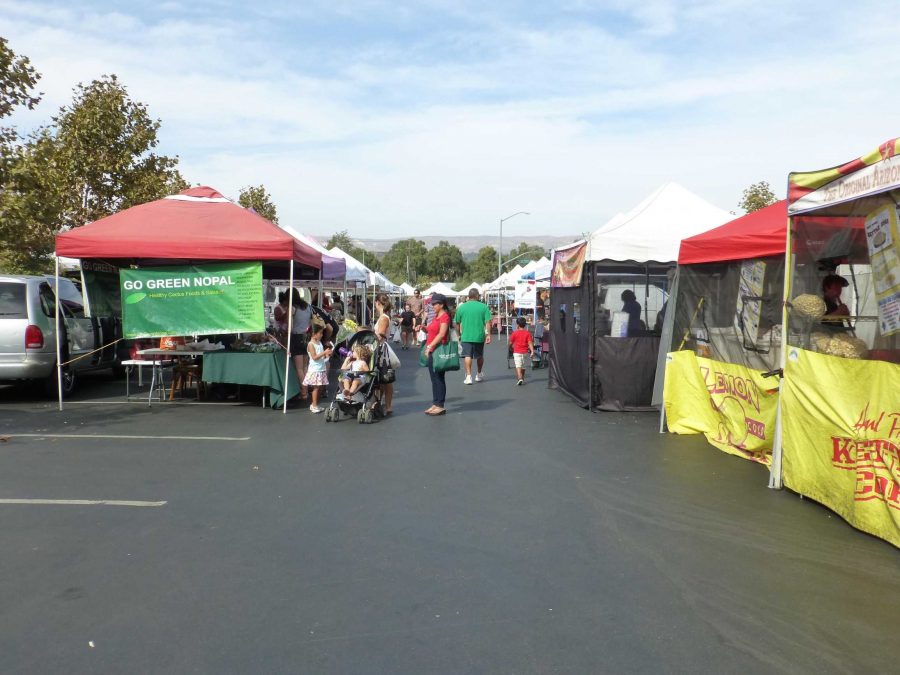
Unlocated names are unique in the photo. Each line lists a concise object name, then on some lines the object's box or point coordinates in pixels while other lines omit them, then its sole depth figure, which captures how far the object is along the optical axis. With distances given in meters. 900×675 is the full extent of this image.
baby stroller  10.01
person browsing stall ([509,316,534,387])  15.15
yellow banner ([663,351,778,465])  7.41
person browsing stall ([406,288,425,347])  30.62
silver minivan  10.95
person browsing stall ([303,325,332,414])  10.75
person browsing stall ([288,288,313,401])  12.04
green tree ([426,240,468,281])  118.25
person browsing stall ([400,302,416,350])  25.88
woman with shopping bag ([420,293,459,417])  10.45
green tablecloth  11.09
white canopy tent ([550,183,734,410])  10.94
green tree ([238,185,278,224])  34.19
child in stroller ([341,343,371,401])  10.10
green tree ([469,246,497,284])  105.07
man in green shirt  13.38
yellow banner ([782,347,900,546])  5.03
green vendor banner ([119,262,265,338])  11.20
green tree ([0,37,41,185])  10.87
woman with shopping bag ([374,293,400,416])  10.46
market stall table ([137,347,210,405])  11.41
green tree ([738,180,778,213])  32.16
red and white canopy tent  10.67
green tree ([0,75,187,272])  19.70
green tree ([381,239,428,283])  115.88
